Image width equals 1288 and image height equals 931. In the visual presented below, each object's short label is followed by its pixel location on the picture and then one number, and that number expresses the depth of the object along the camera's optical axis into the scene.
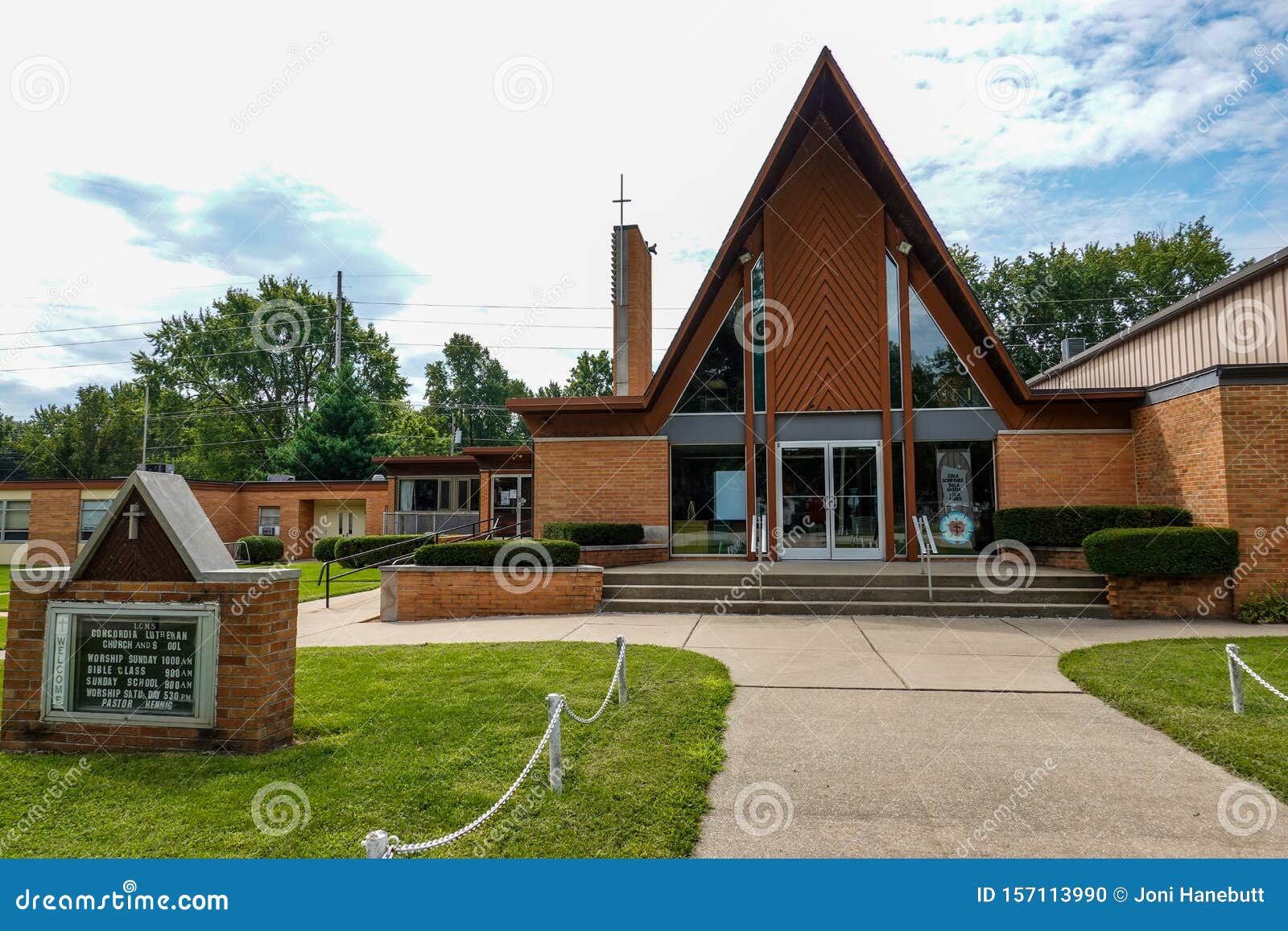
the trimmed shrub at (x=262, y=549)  23.94
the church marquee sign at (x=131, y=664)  4.47
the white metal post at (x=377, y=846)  2.29
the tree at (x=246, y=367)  47.50
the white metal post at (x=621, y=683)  5.51
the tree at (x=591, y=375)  50.06
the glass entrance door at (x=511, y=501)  22.22
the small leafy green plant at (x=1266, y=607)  9.48
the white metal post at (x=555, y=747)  3.81
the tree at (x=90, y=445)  50.50
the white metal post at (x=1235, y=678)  5.27
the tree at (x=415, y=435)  44.77
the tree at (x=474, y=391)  59.06
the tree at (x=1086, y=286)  31.34
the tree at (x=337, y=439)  32.62
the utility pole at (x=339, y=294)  44.82
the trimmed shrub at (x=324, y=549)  24.06
